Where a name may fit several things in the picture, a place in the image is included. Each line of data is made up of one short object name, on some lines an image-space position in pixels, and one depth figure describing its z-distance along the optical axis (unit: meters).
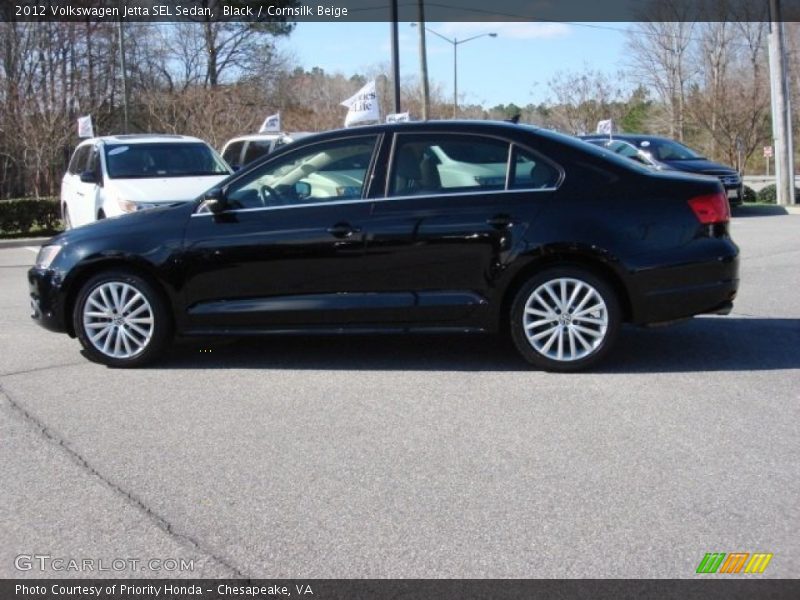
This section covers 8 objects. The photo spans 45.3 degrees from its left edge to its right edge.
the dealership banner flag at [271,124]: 24.73
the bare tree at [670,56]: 44.44
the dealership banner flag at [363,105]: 20.25
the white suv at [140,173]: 12.61
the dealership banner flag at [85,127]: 21.34
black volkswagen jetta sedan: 6.41
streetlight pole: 47.68
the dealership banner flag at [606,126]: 24.93
